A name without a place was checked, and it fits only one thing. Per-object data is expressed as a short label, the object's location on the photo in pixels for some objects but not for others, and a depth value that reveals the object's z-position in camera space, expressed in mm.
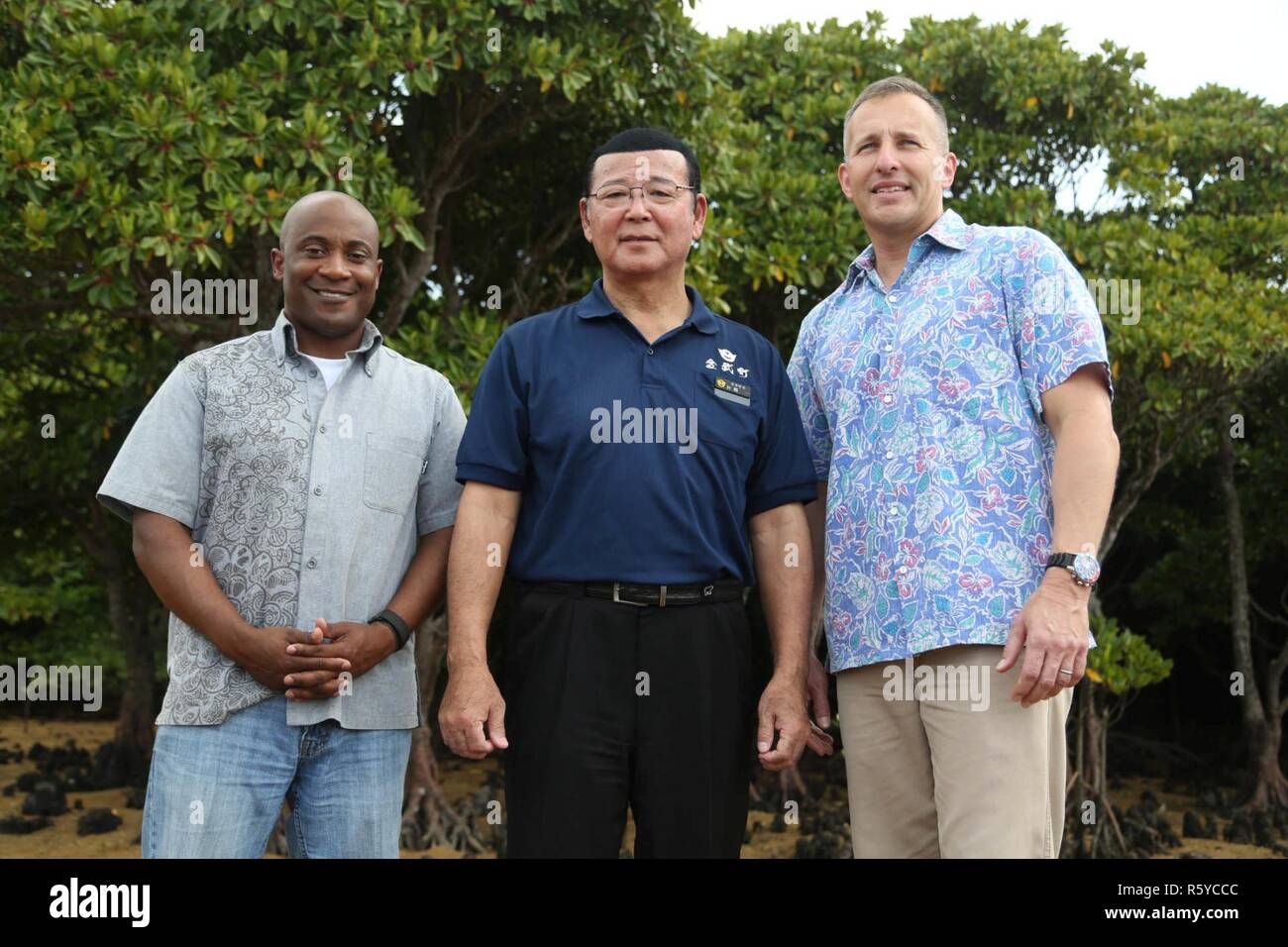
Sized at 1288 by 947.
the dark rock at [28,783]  10195
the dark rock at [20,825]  8867
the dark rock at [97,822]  8719
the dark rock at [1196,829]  9516
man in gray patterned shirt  3037
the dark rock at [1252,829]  9375
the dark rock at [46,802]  9258
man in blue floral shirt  2988
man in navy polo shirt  3068
